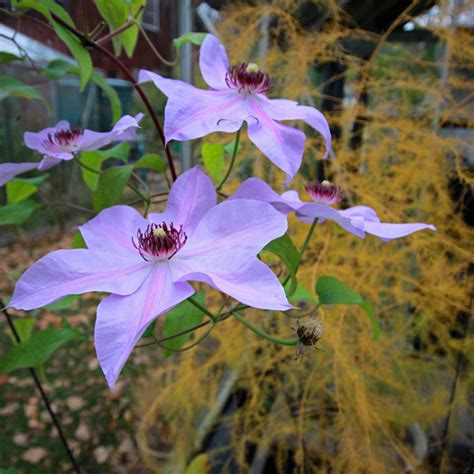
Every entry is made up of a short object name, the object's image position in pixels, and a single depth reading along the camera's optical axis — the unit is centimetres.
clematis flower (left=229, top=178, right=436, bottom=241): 28
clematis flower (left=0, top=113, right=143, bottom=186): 31
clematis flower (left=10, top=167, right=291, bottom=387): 20
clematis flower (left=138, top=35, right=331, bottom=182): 25
